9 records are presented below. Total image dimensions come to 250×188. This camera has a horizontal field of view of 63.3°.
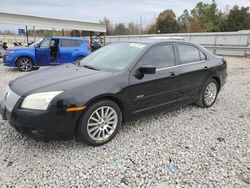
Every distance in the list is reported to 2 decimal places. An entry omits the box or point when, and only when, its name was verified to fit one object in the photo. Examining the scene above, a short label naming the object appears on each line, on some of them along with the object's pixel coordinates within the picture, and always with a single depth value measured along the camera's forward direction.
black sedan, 2.58
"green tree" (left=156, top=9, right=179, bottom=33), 41.19
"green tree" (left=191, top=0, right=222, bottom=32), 38.75
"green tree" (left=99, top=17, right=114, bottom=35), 53.88
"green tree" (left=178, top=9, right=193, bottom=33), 45.03
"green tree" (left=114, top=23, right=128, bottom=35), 53.92
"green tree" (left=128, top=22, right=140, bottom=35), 60.96
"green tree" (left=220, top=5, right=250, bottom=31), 33.81
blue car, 8.75
